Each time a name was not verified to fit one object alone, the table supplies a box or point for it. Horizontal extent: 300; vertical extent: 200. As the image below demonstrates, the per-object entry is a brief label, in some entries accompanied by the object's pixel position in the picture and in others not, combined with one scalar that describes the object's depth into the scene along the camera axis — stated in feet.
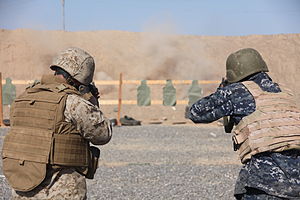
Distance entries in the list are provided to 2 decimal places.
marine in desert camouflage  16.69
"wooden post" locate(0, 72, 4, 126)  83.41
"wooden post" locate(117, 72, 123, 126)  86.05
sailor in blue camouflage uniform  16.73
